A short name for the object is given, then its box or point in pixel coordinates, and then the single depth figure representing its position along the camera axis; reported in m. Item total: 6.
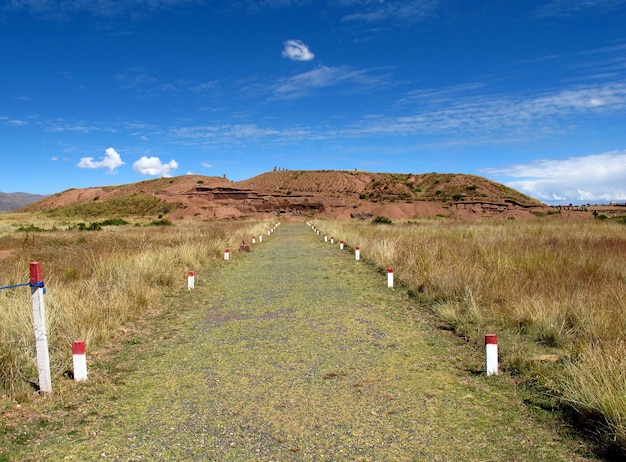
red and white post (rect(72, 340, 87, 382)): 5.12
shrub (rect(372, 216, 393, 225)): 49.00
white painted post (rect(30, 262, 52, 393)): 4.67
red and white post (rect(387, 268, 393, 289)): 11.59
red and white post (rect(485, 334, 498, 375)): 5.26
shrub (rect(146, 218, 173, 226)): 48.86
